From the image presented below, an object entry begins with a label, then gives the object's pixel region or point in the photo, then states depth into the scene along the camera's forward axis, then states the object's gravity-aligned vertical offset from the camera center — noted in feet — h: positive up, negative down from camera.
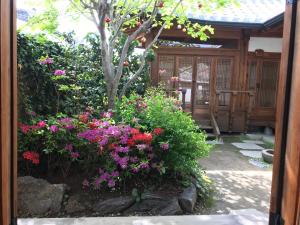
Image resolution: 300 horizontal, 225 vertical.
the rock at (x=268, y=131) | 24.39 -3.12
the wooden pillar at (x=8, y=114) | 3.86 -0.40
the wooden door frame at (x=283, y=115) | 4.37 -0.27
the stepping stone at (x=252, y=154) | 17.25 -3.92
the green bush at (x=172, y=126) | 10.21 -1.32
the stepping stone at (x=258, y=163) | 15.31 -4.07
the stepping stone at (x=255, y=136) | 22.53 -3.44
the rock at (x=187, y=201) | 9.53 -4.01
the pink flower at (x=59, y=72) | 11.59 +0.86
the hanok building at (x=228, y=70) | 22.93 +2.51
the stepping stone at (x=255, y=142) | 20.98 -3.67
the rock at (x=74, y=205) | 9.18 -4.19
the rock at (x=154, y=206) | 9.30 -4.15
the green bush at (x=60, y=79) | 11.93 +0.87
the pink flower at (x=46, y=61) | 11.64 +1.38
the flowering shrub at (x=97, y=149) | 9.52 -2.21
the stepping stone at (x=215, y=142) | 20.36 -3.71
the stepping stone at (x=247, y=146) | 19.30 -3.77
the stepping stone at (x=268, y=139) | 21.51 -3.51
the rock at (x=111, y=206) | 9.17 -4.15
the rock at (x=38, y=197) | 9.09 -3.92
